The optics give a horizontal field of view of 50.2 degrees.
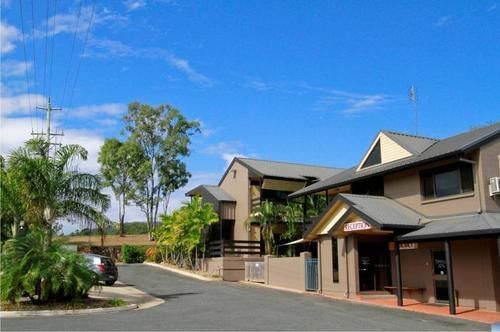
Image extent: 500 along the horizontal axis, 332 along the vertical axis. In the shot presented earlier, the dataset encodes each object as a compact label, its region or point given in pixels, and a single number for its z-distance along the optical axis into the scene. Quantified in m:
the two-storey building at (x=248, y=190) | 36.27
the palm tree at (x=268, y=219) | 33.72
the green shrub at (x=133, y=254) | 46.75
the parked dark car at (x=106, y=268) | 26.17
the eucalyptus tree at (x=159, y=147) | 54.28
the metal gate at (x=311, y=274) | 25.00
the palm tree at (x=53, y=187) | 18.12
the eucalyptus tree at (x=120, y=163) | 53.25
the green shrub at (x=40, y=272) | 16.17
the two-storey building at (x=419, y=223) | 18.38
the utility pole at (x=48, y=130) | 35.56
